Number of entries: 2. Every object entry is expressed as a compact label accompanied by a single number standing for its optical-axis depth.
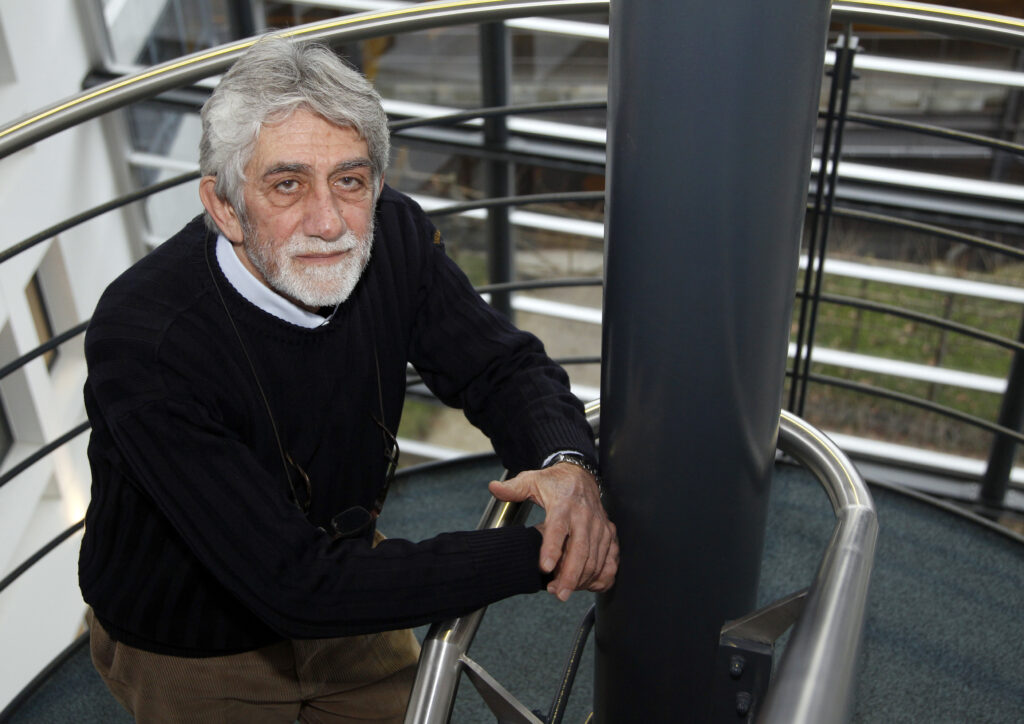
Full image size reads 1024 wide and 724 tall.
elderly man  1.07
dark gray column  0.82
